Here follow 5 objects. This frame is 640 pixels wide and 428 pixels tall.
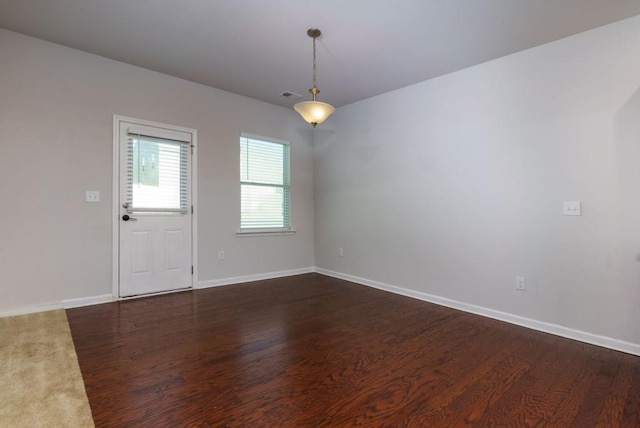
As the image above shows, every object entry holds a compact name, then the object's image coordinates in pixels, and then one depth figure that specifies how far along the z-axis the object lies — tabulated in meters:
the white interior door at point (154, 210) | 3.75
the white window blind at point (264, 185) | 4.76
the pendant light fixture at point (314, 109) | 2.91
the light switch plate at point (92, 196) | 3.50
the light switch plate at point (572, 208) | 2.77
